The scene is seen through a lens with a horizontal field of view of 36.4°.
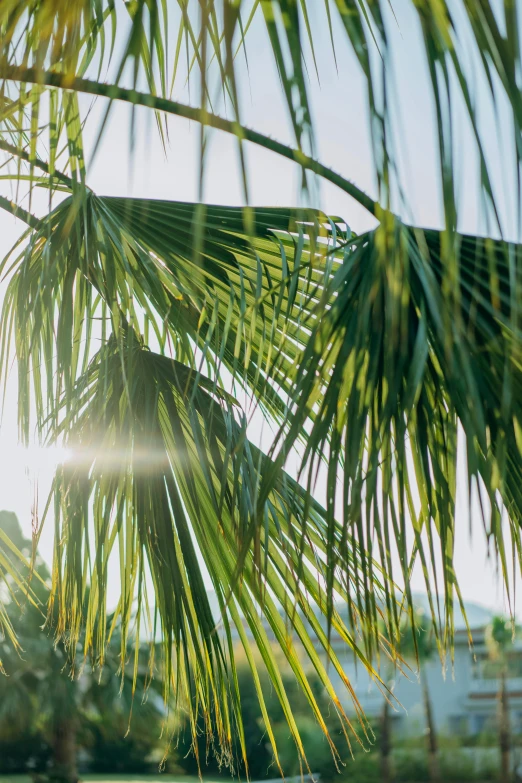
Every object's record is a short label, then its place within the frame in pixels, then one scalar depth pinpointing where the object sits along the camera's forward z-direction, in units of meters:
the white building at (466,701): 24.97
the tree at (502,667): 20.50
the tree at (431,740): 23.33
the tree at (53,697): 14.77
